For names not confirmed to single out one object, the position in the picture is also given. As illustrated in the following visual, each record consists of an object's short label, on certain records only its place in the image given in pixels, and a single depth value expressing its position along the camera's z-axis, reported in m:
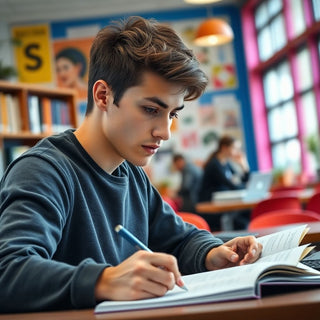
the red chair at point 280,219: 2.59
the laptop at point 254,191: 5.52
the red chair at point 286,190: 6.24
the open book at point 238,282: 0.90
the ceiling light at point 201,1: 6.43
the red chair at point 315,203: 3.47
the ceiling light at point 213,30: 7.17
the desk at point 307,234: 1.49
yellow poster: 10.59
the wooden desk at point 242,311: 0.81
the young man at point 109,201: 0.96
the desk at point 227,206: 5.09
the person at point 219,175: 6.36
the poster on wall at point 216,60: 10.65
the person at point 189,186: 7.71
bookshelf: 4.40
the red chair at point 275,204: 4.15
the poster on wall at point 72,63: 10.59
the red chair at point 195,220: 2.79
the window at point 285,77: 8.22
